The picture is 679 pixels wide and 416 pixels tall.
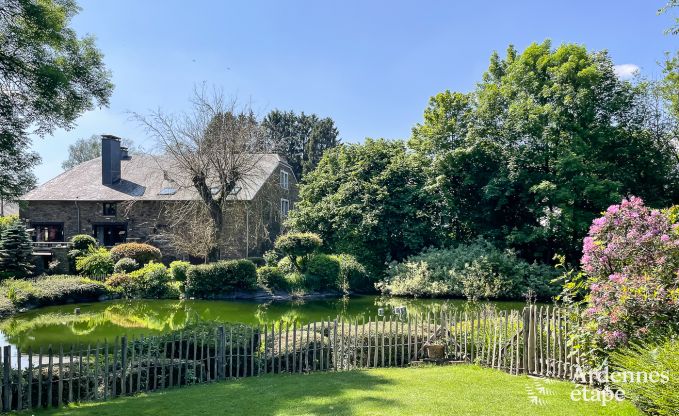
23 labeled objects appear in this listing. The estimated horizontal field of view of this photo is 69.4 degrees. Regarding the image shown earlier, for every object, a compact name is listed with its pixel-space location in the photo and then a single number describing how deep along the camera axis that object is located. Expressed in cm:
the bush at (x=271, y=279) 2756
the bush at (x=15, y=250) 2666
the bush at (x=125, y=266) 2834
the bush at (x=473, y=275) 2584
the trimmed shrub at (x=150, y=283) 2680
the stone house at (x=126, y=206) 3438
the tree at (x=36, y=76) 1142
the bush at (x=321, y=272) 2842
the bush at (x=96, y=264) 2844
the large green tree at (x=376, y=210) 3073
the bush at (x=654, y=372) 548
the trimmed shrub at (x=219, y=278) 2672
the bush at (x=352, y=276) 2995
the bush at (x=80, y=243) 3051
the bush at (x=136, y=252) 2969
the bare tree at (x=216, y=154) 2758
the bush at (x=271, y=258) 2991
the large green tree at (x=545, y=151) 2606
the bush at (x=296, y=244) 2847
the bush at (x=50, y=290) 2203
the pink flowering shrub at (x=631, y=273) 718
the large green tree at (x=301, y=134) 6162
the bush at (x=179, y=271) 2773
